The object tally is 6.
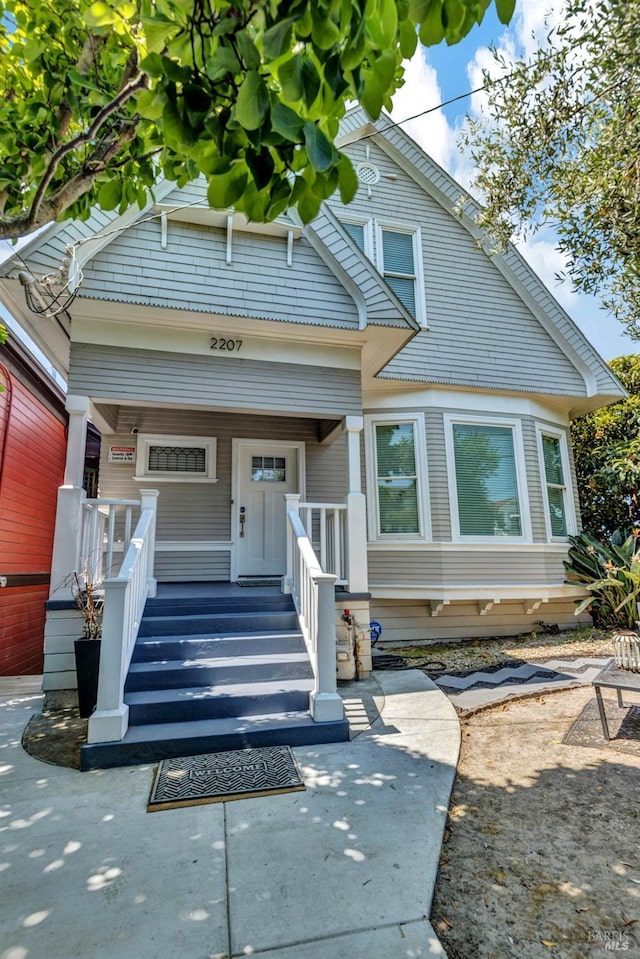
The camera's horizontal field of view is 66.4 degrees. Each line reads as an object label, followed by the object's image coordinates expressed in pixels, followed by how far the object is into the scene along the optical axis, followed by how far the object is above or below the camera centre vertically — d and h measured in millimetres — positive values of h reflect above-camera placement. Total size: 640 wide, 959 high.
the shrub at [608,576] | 7574 -111
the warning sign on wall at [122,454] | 6902 +1706
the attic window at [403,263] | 8234 +5195
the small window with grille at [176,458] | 6953 +1676
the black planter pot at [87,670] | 4160 -782
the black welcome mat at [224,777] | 2881 -1266
